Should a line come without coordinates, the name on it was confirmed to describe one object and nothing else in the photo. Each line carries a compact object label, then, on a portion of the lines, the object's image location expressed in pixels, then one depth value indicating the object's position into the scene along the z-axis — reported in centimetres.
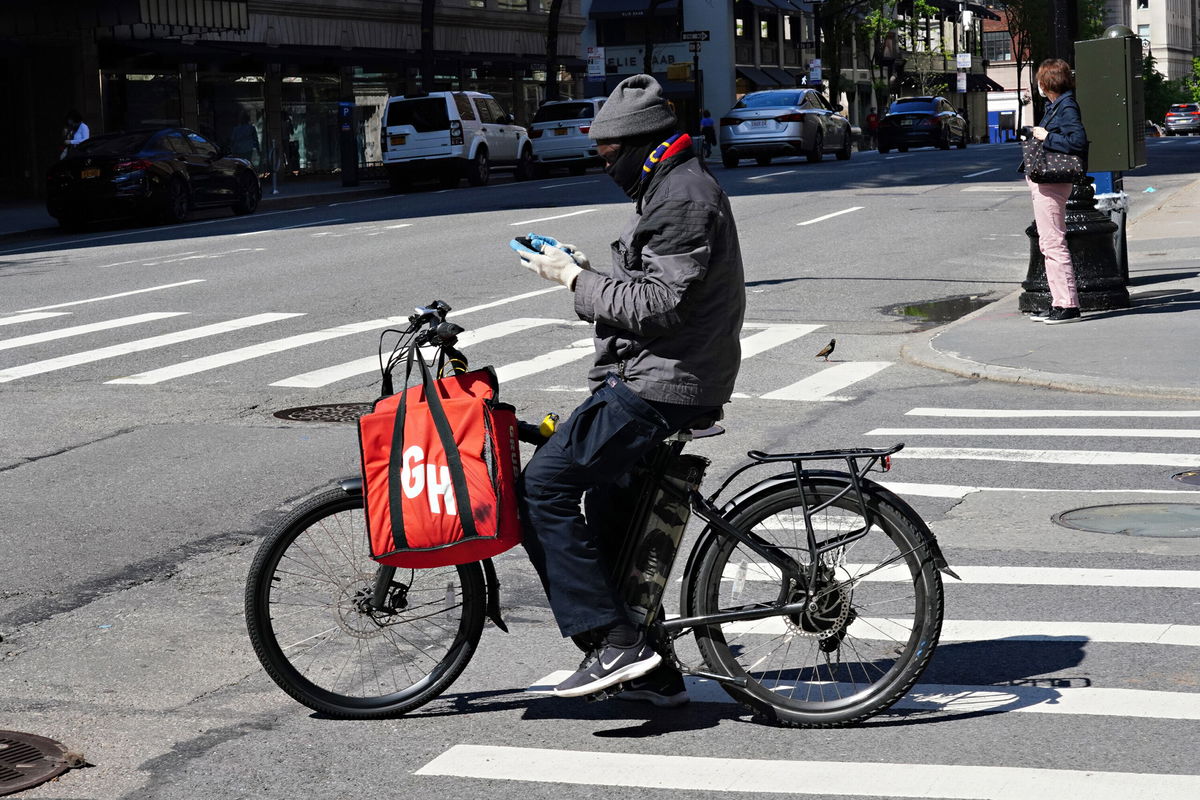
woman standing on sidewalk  1293
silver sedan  3984
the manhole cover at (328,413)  1019
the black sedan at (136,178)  2764
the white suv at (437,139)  3684
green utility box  1365
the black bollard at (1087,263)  1363
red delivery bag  466
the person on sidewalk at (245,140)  4369
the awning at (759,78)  7756
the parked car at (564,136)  4159
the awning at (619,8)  7294
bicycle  473
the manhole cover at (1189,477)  796
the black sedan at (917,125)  5181
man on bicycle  455
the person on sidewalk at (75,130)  3403
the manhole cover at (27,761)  446
